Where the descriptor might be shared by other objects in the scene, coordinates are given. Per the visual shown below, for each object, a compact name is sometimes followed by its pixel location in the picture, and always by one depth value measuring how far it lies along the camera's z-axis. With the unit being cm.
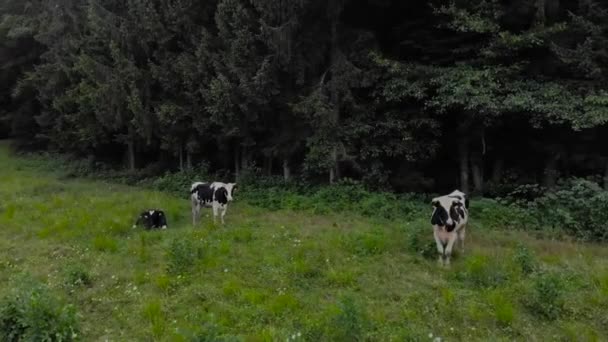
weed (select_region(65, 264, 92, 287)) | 823
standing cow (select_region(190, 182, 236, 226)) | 1271
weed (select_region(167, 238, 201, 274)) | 860
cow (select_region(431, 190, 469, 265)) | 902
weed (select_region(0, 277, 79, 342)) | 611
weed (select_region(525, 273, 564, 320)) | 689
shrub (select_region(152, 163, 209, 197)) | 1827
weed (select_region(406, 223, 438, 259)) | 934
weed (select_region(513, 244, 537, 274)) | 827
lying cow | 1228
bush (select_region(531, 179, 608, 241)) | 1070
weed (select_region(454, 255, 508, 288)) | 791
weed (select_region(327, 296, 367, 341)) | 605
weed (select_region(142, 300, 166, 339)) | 665
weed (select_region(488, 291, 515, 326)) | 676
